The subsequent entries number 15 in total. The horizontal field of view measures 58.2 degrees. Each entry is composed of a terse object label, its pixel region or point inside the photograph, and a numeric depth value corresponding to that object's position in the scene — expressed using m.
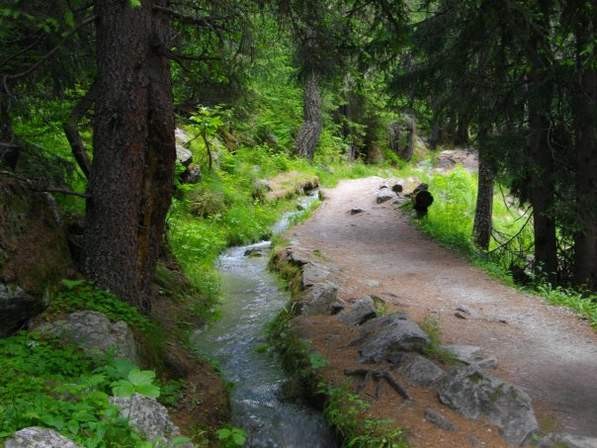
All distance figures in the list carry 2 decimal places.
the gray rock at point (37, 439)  2.99
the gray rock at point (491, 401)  5.06
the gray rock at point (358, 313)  7.69
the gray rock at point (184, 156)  13.61
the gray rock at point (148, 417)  3.92
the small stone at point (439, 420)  5.07
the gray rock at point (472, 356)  6.48
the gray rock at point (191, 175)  14.12
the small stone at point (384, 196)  18.66
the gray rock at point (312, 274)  9.36
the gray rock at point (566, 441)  4.70
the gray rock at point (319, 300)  8.23
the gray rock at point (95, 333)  4.79
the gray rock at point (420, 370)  5.82
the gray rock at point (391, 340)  6.36
